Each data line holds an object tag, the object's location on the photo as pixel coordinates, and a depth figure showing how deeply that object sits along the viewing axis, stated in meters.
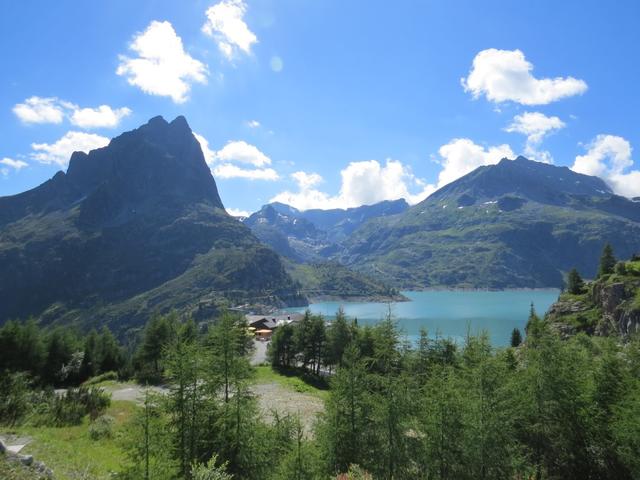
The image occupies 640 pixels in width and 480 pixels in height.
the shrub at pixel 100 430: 25.22
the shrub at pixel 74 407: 28.48
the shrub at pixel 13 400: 27.22
